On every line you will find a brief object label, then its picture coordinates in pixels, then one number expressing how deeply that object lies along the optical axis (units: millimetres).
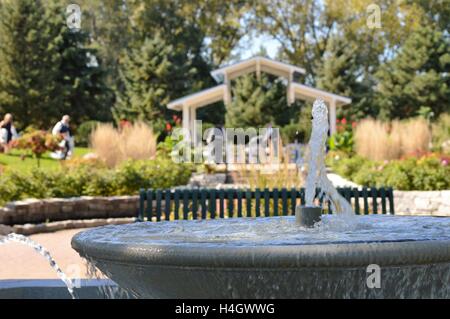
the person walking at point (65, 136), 18734
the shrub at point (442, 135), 19509
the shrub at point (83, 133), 29453
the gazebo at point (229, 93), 25016
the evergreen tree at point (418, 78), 34500
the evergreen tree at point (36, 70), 31734
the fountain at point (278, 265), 2467
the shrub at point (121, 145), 15625
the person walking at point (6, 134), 20011
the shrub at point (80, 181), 11070
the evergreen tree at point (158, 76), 35719
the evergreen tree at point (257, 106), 33938
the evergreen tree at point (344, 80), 35469
